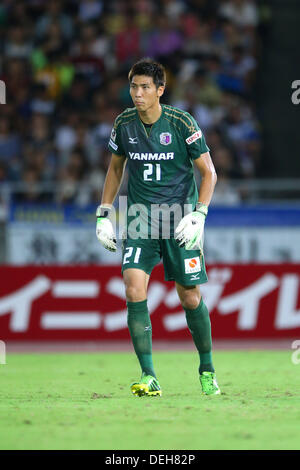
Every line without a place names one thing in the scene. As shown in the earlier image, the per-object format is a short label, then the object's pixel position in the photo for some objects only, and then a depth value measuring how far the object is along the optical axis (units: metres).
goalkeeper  13.36
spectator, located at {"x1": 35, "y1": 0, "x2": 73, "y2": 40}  32.06
